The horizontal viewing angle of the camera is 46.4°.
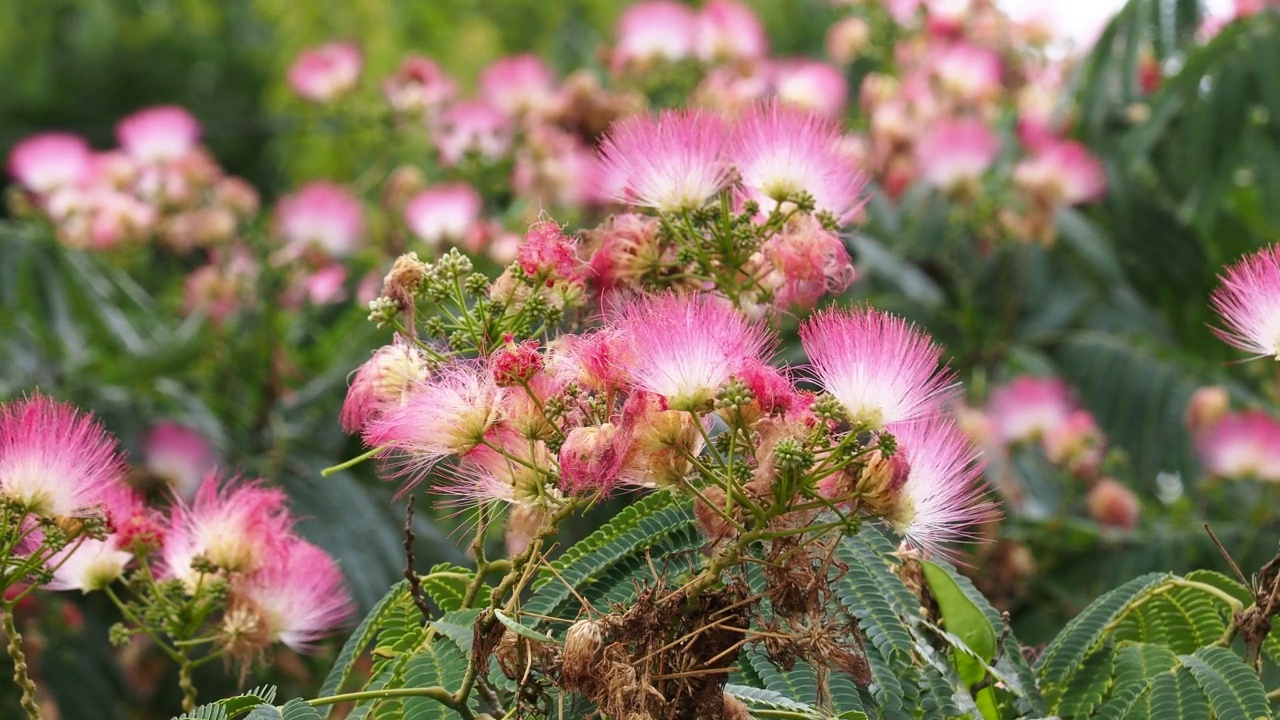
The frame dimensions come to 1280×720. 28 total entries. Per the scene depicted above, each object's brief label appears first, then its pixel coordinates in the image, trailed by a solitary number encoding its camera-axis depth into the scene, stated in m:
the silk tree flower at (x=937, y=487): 1.67
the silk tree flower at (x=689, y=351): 1.59
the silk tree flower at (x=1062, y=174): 4.82
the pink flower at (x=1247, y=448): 4.09
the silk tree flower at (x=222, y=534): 2.10
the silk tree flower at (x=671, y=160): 1.96
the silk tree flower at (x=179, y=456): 4.08
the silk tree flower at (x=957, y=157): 4.94
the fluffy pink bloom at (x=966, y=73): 5.87
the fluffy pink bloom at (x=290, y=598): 2.13
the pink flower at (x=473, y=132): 5.43
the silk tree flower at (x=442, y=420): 1.72
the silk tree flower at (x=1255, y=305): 1.77
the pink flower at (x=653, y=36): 5.63
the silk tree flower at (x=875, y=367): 1.59
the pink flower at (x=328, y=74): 5.76
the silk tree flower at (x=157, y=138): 5.75
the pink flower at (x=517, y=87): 5.57
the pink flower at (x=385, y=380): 1.85
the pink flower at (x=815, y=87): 5.65
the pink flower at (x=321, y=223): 5.23
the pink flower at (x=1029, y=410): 4.54
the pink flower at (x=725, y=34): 5.71
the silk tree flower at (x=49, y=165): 5.68
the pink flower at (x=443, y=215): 4.73
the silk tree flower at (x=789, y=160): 2.00
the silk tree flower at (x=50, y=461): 1.81
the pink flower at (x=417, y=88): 5.52
